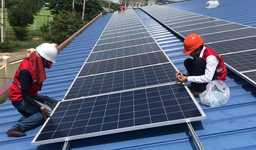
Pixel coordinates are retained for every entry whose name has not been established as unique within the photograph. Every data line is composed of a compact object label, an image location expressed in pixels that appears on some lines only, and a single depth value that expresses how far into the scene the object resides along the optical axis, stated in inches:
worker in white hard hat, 133.2
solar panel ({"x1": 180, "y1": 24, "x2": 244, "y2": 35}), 242.2
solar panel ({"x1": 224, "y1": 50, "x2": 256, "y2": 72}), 151.5
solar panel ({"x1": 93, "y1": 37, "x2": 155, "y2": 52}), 255.1
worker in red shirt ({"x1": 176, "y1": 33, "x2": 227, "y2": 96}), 133.4
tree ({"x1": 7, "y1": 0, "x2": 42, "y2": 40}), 1150.2
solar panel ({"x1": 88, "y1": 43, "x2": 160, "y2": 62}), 219.0
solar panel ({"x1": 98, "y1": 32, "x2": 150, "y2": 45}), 288.0
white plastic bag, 133.2
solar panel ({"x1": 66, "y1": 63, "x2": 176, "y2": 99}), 148.2
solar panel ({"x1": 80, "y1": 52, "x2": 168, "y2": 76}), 183.2
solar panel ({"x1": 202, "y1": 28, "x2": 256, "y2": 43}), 206.5
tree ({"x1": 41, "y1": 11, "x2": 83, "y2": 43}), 1008.0
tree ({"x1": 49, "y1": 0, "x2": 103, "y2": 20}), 1487.3
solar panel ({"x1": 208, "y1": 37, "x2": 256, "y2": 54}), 178.0
